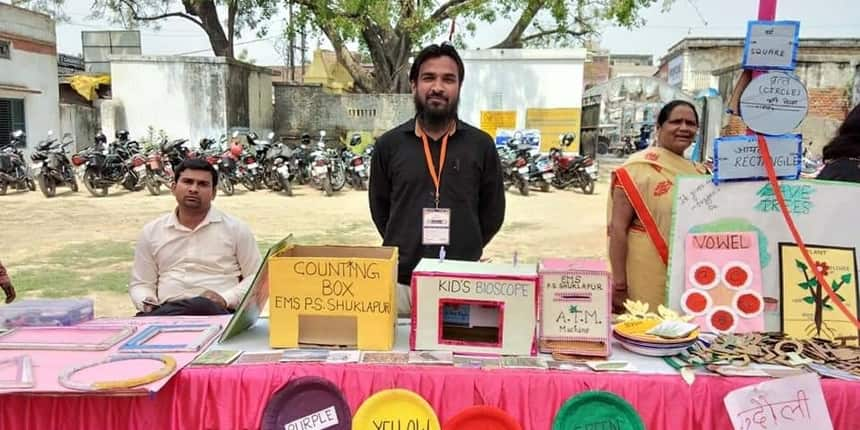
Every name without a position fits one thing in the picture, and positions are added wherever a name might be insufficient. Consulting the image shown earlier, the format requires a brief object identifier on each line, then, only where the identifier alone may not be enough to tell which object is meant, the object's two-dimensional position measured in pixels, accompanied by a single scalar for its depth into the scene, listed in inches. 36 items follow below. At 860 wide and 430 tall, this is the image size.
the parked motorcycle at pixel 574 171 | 417.4
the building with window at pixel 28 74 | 497.4
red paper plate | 60.7
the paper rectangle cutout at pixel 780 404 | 60.4
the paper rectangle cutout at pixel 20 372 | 58.9
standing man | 89.6
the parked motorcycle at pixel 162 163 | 394.0
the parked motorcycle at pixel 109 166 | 384.2
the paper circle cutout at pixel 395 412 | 61.4
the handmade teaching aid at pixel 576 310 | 66.1
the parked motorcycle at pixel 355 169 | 416.8
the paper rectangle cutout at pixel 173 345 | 67.7
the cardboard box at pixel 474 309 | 64.4
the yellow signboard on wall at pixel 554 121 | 489.7
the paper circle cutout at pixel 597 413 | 60.7
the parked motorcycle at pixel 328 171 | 406.3
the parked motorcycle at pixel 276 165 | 399.9
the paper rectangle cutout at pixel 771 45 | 71.4
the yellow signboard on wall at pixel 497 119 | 495.2
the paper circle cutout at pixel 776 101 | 73.4
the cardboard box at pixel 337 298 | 66.4
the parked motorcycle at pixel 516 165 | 401.4
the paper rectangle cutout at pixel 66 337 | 67.4
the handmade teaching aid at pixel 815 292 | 72.8
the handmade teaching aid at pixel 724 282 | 74.9
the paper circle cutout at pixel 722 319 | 75.1
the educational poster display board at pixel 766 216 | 75.4
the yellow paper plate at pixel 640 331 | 66.4
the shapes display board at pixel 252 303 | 70.5
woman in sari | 89.9
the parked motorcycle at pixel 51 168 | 380.5
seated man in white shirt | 101.7
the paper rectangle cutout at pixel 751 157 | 75.2
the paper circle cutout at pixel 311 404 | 61.8
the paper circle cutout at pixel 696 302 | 76.2
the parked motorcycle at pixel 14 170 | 389.1
